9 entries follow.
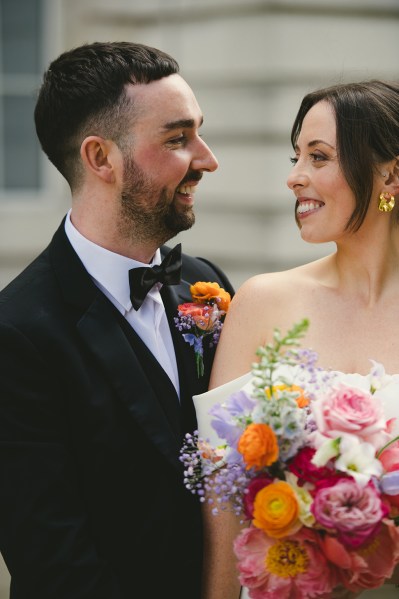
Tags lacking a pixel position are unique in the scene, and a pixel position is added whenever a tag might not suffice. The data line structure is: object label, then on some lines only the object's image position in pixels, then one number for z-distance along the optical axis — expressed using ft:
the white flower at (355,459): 7.93
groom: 9.38
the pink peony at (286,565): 8.11
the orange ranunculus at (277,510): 7.94
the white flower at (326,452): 8.00
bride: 10.64
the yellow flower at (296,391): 8.23
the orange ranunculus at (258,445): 7.95
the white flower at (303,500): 8.00
